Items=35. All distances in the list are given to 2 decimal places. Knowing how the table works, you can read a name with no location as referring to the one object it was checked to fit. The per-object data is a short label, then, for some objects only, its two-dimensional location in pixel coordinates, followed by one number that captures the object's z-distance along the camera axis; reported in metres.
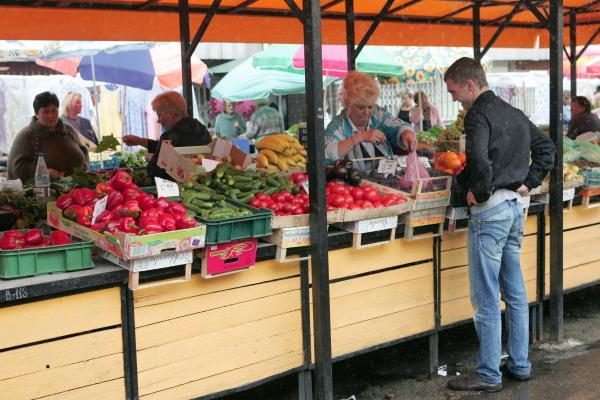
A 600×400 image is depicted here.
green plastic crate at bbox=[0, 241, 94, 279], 3.52
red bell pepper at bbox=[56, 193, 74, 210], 4.29
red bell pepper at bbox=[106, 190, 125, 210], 4.13
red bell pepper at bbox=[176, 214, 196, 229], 3.86
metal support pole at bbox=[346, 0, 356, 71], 8.59
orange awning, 7.24
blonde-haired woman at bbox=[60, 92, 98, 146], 11.38
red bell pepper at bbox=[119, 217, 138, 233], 3.76
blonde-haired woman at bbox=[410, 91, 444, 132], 13.38
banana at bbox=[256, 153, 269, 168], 5.79
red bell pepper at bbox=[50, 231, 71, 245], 3.79
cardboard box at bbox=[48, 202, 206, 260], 3.61
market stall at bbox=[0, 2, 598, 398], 3.59
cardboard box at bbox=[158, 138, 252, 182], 5.15
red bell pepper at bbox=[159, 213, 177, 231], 3.81
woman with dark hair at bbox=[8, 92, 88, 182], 7.22
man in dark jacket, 4.51
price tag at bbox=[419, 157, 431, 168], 5.20
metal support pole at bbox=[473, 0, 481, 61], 9.81
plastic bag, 5.02
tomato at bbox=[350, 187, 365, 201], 4.75
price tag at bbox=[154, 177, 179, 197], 4.28
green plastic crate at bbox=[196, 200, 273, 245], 3.95
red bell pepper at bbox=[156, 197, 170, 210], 3.98
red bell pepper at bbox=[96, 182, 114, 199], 4.36
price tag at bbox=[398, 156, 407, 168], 5.22
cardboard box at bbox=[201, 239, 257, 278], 3.98
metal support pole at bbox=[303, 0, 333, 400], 4.24
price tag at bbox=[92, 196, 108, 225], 4.04
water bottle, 4.92
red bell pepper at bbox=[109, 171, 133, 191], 4.41
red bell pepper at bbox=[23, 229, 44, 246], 3.72
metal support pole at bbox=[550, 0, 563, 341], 5.65
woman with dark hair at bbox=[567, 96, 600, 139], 9.86
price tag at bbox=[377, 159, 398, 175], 5.16
